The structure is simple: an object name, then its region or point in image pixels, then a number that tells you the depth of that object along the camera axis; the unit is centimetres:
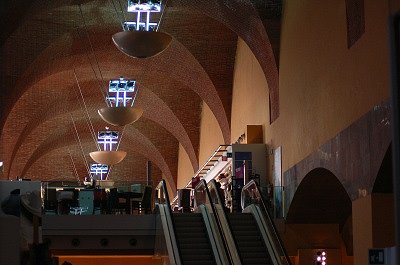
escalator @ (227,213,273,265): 1561
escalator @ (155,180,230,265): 1543
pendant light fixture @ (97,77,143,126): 2211
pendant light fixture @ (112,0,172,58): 1683
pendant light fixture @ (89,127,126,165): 2712
